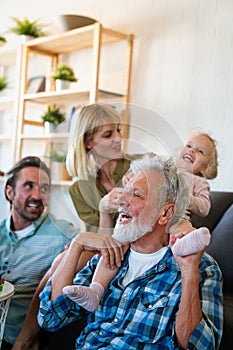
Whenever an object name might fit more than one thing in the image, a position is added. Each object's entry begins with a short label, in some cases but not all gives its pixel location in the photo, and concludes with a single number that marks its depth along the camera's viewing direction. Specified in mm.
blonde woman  1627
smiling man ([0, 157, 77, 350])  2109
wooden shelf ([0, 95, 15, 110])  4209
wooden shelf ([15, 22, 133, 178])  3469
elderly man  1313
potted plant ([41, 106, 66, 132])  3834
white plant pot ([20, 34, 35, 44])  4027
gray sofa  2039
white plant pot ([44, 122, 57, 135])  3832
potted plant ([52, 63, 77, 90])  3715
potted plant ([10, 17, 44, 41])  4047
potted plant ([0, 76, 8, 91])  4430
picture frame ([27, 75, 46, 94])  4172
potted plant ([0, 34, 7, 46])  4227
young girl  1259
